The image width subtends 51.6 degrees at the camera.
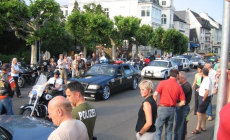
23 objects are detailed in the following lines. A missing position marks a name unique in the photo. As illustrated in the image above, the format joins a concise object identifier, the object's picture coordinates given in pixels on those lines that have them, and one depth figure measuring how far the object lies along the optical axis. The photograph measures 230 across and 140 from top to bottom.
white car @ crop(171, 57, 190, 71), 23.47
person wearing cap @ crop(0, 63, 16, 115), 6.10
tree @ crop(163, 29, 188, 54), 39.88
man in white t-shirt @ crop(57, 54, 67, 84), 14.16
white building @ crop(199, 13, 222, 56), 89.19
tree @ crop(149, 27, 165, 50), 39.28
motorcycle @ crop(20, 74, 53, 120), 6.27
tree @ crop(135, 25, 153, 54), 33.81
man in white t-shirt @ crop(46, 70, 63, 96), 7.36
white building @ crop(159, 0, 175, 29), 53.78
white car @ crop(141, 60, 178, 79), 16.89
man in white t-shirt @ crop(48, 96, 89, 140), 2.31
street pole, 3.14
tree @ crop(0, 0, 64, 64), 16.81
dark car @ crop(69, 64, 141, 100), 9.88
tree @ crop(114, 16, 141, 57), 29.75
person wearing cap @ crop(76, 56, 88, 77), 15.91
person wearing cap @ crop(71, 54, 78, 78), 15.73
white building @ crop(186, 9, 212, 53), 78.44
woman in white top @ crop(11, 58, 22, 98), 10.21
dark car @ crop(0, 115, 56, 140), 3.40
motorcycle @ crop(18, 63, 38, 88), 12.62
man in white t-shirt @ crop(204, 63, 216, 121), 7.49
